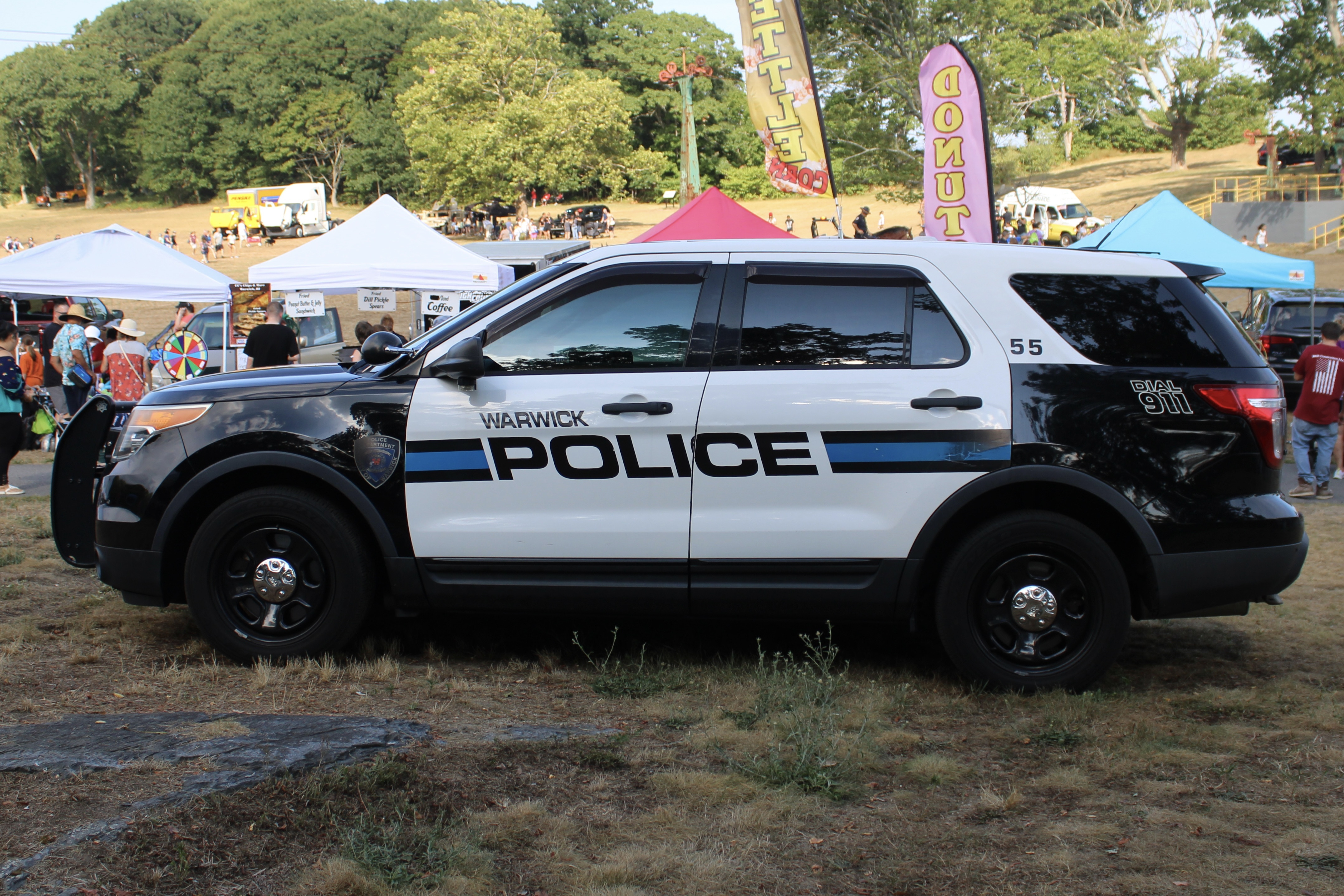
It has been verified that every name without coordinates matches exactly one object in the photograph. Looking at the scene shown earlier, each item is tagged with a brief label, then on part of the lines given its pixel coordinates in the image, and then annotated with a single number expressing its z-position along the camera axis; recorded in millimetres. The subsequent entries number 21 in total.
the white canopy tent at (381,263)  13547
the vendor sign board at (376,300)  14562
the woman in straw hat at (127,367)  12234
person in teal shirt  9914
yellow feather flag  12336
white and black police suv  4461
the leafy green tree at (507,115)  55656
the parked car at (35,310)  18328
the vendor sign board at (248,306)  14125
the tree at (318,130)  82500
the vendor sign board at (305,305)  13586
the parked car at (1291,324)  16438
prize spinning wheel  14852
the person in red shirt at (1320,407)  10383
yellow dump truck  64500
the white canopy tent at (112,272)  14188
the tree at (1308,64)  37875
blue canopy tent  15336
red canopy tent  14781
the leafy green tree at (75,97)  85750
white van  43969
